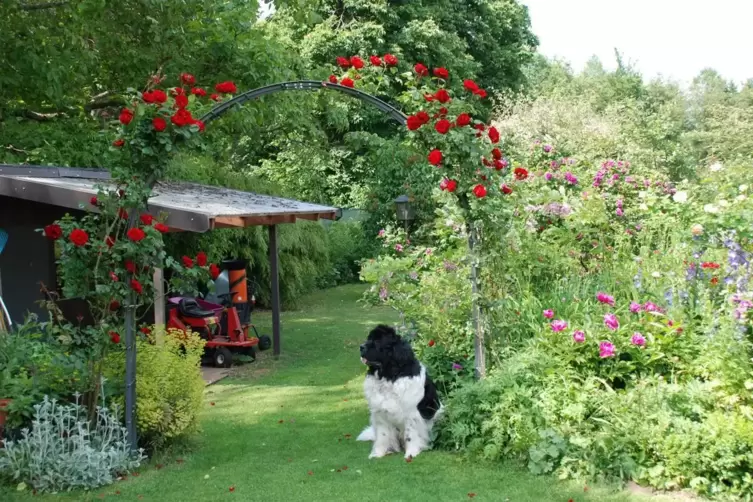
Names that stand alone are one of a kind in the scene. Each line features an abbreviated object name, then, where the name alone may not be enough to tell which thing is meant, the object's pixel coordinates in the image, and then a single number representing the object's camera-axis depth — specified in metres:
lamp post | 15.76
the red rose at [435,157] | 5.85
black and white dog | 5.84
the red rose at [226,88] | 6.03
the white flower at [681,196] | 6.51
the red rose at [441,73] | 6.05
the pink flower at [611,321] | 5.46
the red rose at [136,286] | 5.78
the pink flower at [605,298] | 5.76
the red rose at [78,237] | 5.46
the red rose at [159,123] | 5.60
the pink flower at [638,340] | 5.35
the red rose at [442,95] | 5.86
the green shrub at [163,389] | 6.06
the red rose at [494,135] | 5.89
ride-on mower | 10.81
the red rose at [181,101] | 5.65
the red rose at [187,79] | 5.87
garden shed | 7.89
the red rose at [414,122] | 5.92
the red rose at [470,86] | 5.94
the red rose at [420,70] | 6.05
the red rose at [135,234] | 5.61
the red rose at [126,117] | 5.53
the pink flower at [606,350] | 5.37
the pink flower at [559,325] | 5.64
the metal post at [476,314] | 6.34
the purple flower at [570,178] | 8.99
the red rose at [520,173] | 6.13
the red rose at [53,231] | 5.62
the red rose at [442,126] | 5.81
